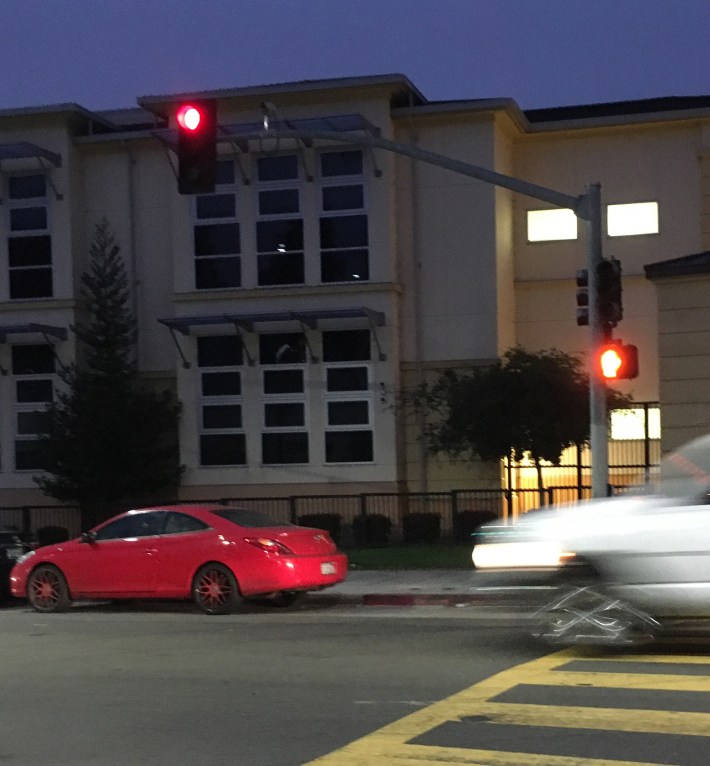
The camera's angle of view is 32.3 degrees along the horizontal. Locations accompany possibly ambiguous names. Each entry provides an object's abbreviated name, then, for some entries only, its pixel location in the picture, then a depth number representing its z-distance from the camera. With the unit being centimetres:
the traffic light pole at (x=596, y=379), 1581
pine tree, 2834
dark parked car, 1789
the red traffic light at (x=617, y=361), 1558
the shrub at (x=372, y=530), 2659
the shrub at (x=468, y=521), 2545
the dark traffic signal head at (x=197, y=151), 1484
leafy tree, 2555
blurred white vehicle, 997
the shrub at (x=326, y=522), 2653
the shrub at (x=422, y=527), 2639
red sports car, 1496
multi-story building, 2872
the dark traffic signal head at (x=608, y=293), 1569
